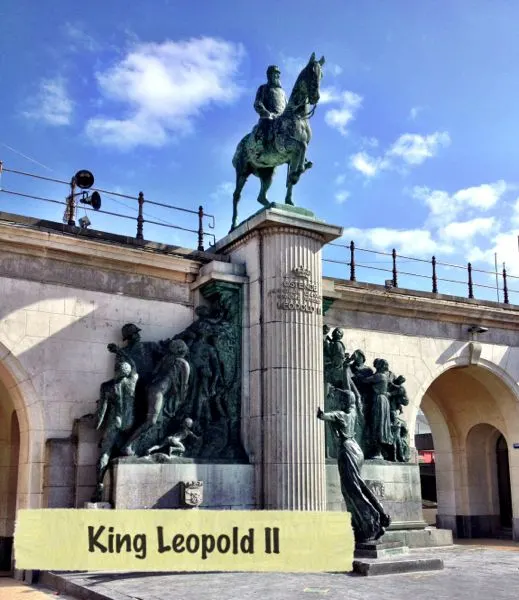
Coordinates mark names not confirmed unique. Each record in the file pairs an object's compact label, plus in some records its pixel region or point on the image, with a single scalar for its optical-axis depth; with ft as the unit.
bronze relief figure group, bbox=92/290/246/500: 42.34
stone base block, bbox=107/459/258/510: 40.68
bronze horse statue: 50.24
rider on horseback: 50.75
